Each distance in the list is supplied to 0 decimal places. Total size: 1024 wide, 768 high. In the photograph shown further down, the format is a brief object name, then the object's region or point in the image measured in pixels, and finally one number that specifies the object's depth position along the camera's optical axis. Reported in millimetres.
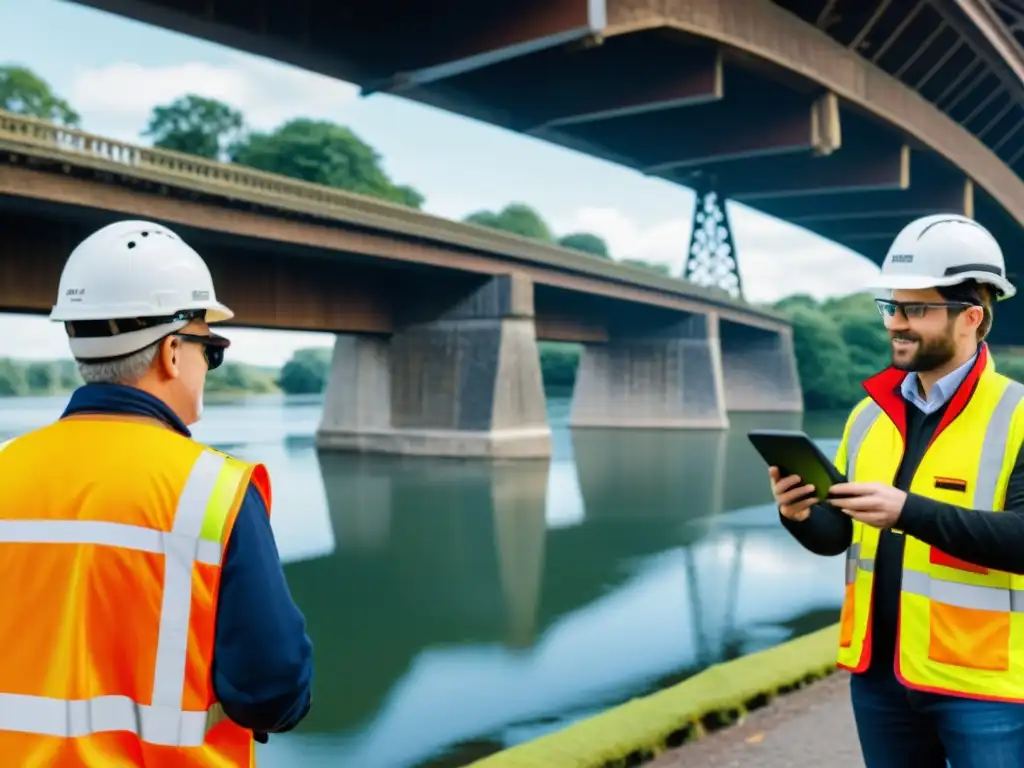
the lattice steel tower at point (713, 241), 63594
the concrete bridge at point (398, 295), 23422
